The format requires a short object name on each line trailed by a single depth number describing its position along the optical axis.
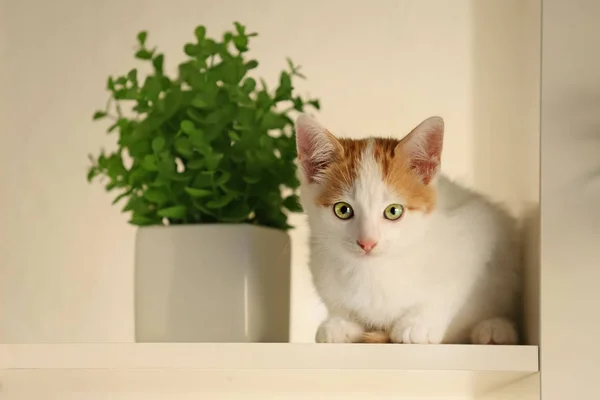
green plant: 0.97
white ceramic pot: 0.95
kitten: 0.91
